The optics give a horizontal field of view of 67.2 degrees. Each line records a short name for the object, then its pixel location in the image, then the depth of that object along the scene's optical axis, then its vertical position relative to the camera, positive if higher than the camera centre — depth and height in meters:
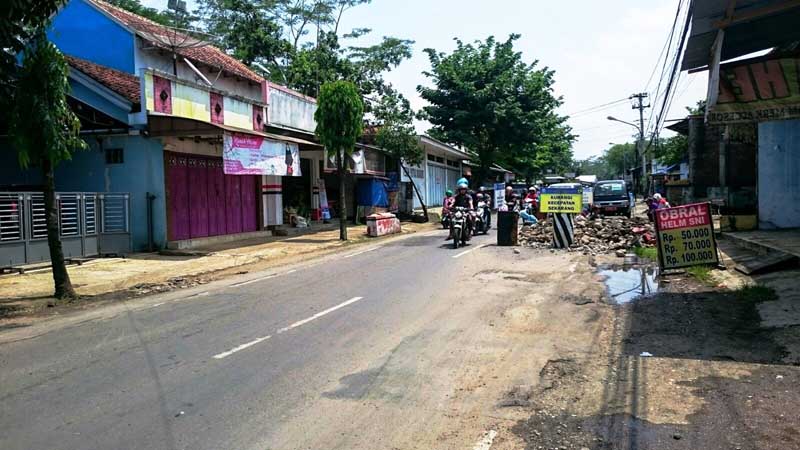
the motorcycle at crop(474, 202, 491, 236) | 21.58 -0.54
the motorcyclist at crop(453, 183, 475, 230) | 19.05 +0.19
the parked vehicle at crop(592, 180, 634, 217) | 29.17 +0.09
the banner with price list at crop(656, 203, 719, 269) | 11.39 -0.71
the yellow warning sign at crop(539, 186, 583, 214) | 17.72 +0.03
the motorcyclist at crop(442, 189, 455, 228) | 22.14 -0.10
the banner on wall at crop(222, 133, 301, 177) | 17.91 +1.68
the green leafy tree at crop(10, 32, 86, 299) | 10.14 +1.74
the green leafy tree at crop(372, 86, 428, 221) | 28.50 +3.62
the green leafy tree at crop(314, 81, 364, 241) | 21.42 +3.27
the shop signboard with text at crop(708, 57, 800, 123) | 9.35 +1.64
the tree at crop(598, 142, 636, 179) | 114.31 +8.55
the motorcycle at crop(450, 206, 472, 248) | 17.70 -0.64
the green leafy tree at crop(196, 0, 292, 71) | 37.69 +11.32
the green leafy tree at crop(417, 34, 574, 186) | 39.66 +6.98
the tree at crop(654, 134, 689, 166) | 51.53 +5.10
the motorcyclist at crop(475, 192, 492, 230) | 22.30 -0.25
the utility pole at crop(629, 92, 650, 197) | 59.32 +9.64
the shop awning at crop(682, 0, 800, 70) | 9.01 +2.78
